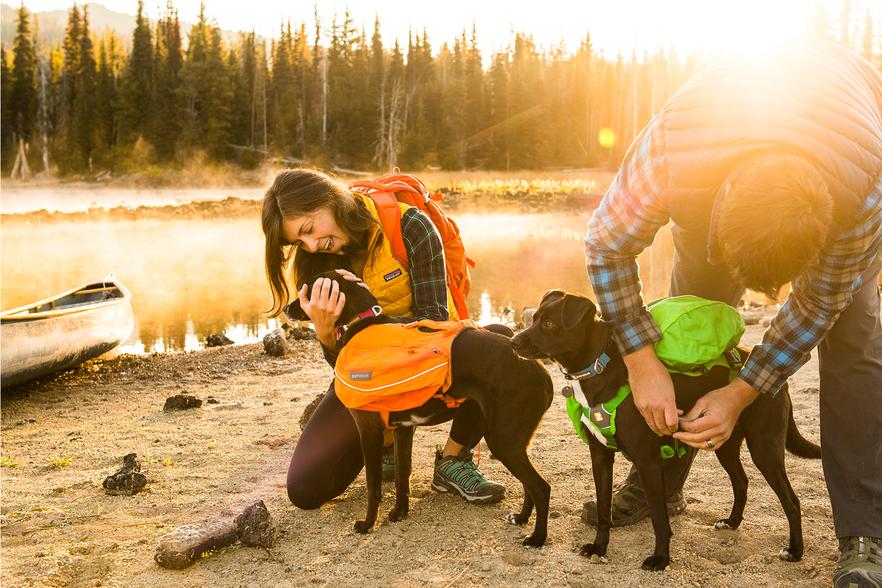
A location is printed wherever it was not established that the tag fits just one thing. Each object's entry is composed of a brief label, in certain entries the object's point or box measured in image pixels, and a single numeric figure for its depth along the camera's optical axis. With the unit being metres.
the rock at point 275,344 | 7.94
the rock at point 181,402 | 5.90
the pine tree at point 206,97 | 50.34
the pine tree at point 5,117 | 54.27
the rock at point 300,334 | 8.78
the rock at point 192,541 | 3.28
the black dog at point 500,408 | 3.42
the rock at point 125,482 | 4.12
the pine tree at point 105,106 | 52.22
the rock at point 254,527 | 3.47
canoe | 6.60
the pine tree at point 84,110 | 51.53
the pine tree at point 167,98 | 51.03
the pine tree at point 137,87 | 52.22
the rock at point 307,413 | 5.06
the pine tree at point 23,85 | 55.59
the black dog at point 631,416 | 3.04
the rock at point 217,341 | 9.11
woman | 3.84
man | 2.21
